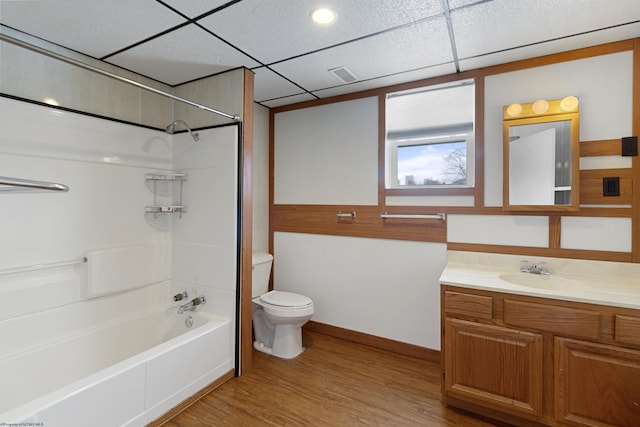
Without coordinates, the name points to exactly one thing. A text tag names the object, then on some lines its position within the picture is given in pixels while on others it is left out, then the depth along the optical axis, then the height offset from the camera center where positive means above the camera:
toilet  2.54 -0.90
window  2.45 +0.63
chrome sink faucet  2.06 -0.38
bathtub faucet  2.42 -0.73
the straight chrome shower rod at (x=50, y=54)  1.15 +0.64
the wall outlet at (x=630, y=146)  1.89 +0.41
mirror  2.00 +0.39
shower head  2.42 +0.67
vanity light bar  1.99 +0.70
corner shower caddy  2.41 +0.14
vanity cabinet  1.53 -0.80
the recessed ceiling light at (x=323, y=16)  1.62 +1.06
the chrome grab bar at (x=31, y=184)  1.41 +0.12
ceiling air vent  2.34 +1.08
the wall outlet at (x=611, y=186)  1.93 +0.16
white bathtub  1.43 -0.94
